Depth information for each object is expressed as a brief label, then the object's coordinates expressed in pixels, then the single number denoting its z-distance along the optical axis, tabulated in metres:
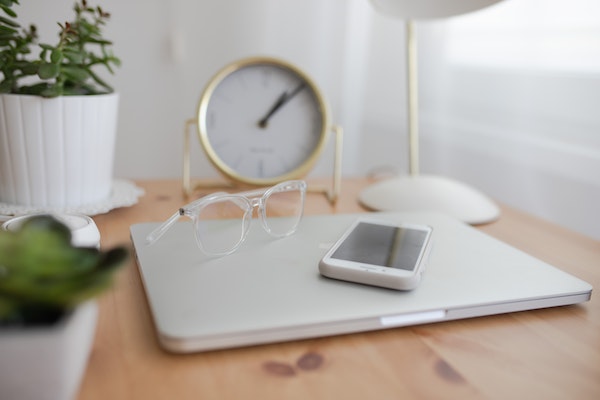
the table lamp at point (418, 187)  0.84
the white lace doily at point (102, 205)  0.71
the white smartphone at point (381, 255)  0.51
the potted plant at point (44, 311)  0.30
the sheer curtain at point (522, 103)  0.90
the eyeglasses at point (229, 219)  0.60
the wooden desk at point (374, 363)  0.39
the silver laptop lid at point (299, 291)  0.44
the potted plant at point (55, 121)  0.69
